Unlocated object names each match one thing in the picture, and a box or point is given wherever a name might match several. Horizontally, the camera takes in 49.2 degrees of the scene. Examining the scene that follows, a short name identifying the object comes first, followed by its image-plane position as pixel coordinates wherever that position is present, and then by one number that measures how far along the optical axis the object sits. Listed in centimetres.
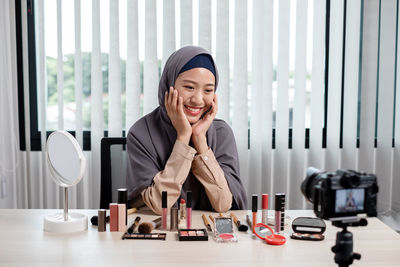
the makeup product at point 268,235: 121
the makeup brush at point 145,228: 127
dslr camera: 88
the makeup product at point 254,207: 132
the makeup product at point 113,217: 131
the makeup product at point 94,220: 137
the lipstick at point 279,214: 131
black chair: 183
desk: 110
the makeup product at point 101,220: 130
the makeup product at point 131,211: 151
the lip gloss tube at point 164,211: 135
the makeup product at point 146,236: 125
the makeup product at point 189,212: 133
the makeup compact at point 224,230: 123
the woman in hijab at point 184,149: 156
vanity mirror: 131
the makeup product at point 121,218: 131
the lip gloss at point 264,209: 135
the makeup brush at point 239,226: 132
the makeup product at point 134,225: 128
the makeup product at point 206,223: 135
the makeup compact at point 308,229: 126
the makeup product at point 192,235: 124
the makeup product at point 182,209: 139
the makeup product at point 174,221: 133
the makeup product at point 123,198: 134
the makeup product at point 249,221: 137
